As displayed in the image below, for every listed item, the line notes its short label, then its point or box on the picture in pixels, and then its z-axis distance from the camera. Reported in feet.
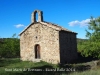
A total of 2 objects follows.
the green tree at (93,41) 46.06
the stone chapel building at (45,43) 50.94
